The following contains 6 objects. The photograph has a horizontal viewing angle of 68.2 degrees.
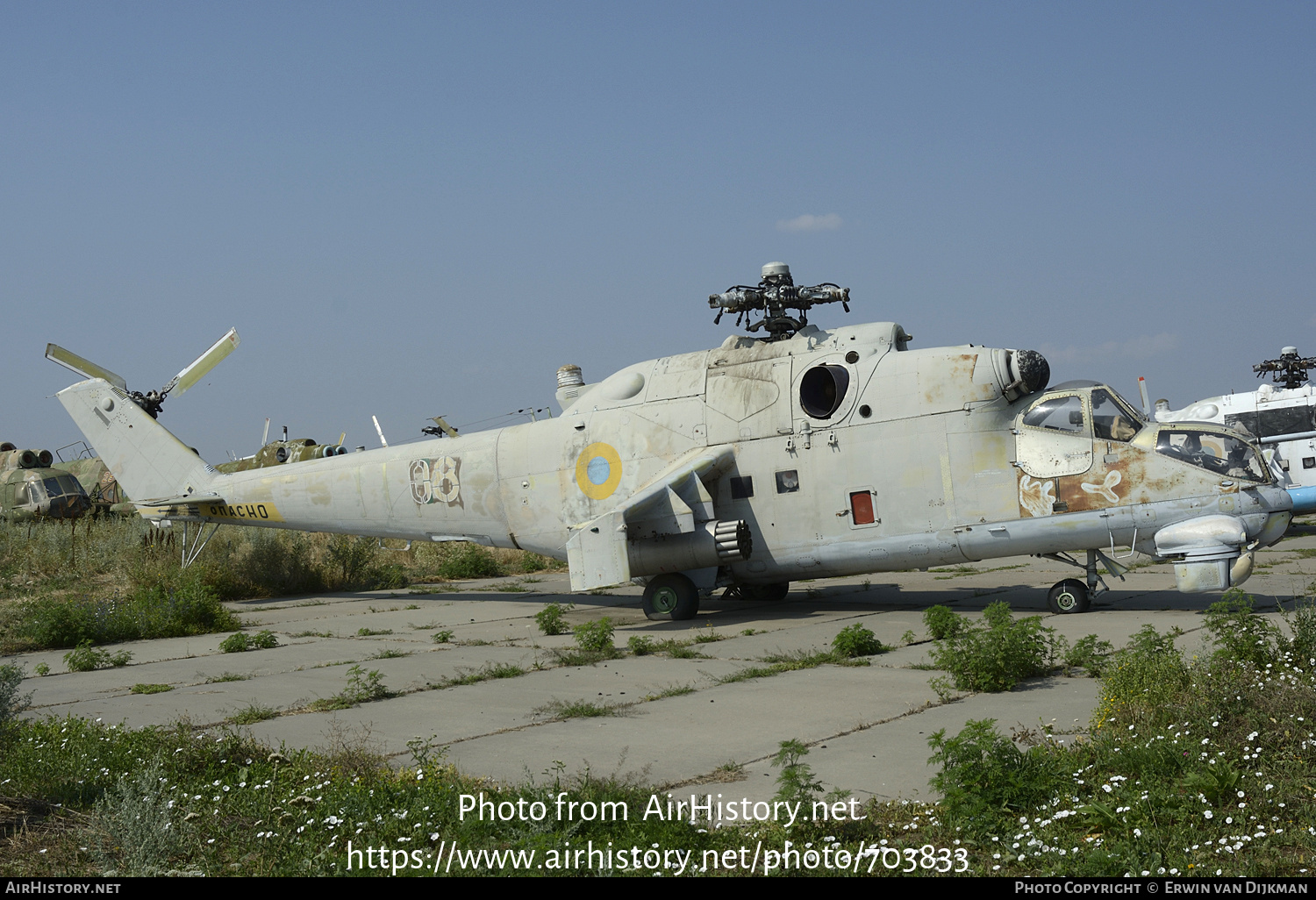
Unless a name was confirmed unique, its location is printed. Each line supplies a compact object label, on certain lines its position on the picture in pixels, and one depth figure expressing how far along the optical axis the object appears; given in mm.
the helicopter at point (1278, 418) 25391
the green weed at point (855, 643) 9445
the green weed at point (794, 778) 4492
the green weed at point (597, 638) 10234
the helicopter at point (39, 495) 29359
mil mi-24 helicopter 11375
